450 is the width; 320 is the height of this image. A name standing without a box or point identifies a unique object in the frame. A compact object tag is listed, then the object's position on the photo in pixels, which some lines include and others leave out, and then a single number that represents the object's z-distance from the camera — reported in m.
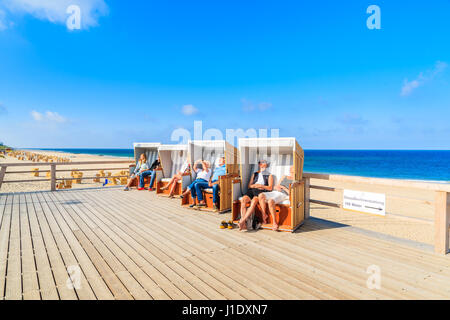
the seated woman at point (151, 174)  7.66
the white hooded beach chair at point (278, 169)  3.93
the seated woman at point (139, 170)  7.94
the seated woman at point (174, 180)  6.57
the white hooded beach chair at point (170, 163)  6.96
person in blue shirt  5.10
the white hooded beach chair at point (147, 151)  8.28
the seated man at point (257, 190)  3.99
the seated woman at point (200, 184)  5.36
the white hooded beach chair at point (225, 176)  5.03
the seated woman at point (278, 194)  3.93
